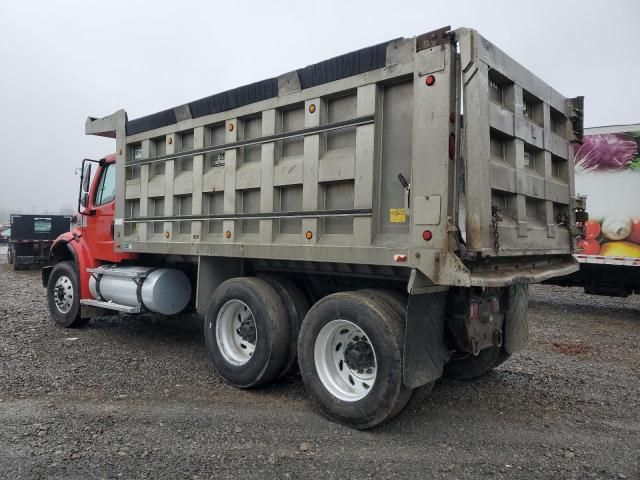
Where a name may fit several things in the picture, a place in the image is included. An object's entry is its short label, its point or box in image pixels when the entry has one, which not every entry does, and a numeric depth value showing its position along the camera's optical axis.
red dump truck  3.45
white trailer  8.95
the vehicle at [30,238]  18.36
